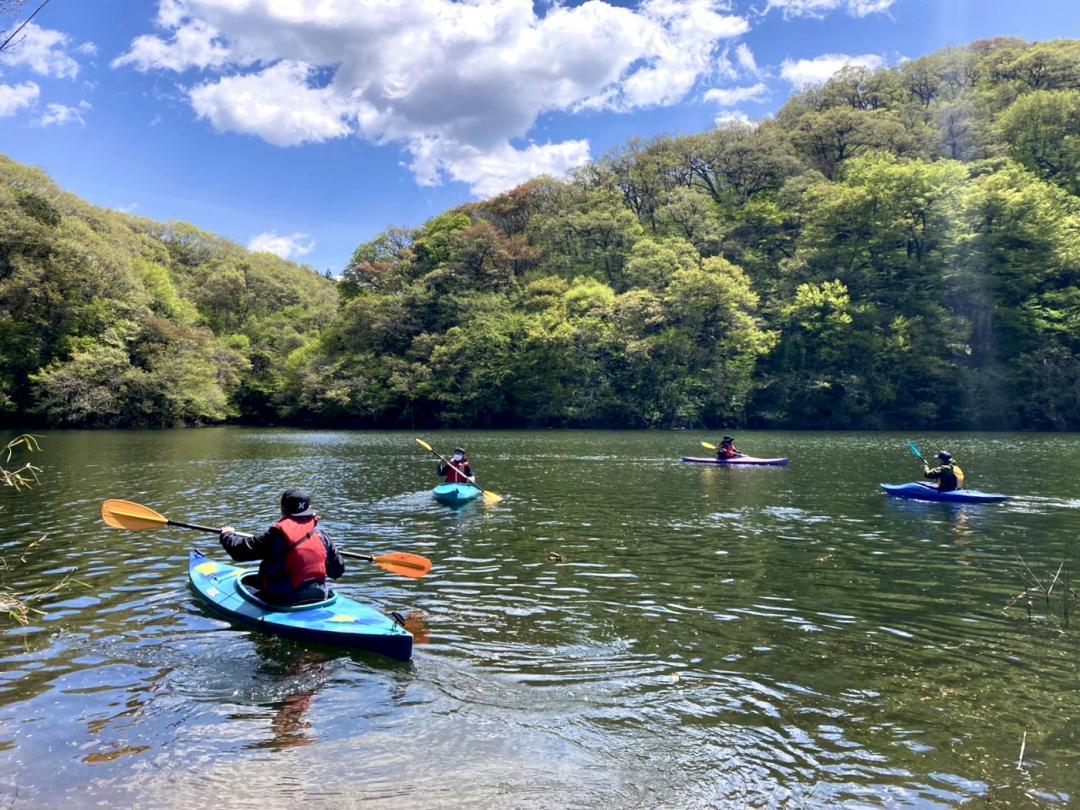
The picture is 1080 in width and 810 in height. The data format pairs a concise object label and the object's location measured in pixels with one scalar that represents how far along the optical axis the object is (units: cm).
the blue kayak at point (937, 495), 1731
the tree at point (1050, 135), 5353
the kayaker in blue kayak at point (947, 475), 1741
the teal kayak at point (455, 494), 1770
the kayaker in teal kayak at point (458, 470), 1895
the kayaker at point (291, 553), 799
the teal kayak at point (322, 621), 739
